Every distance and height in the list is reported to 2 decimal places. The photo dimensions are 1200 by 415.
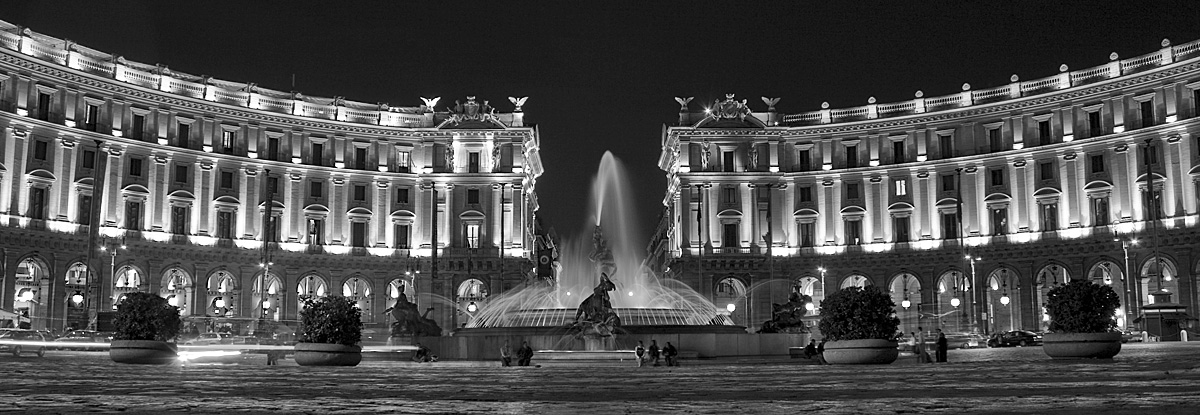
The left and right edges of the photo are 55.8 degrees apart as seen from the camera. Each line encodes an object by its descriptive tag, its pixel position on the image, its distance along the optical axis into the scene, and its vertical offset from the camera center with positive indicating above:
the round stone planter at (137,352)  23.70 -0.60
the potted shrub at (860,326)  22.17 -0.17
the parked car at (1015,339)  48.56 -1.01
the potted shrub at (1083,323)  22.31 -0.14
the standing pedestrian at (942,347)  28.20 -0.75
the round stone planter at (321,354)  24.33 -0.69
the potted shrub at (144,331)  23.78 -0.16
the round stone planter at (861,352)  22.23 -0.68
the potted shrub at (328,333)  24.36 -0.25
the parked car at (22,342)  30.12 -0.53
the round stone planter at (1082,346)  22.27 -0.60
